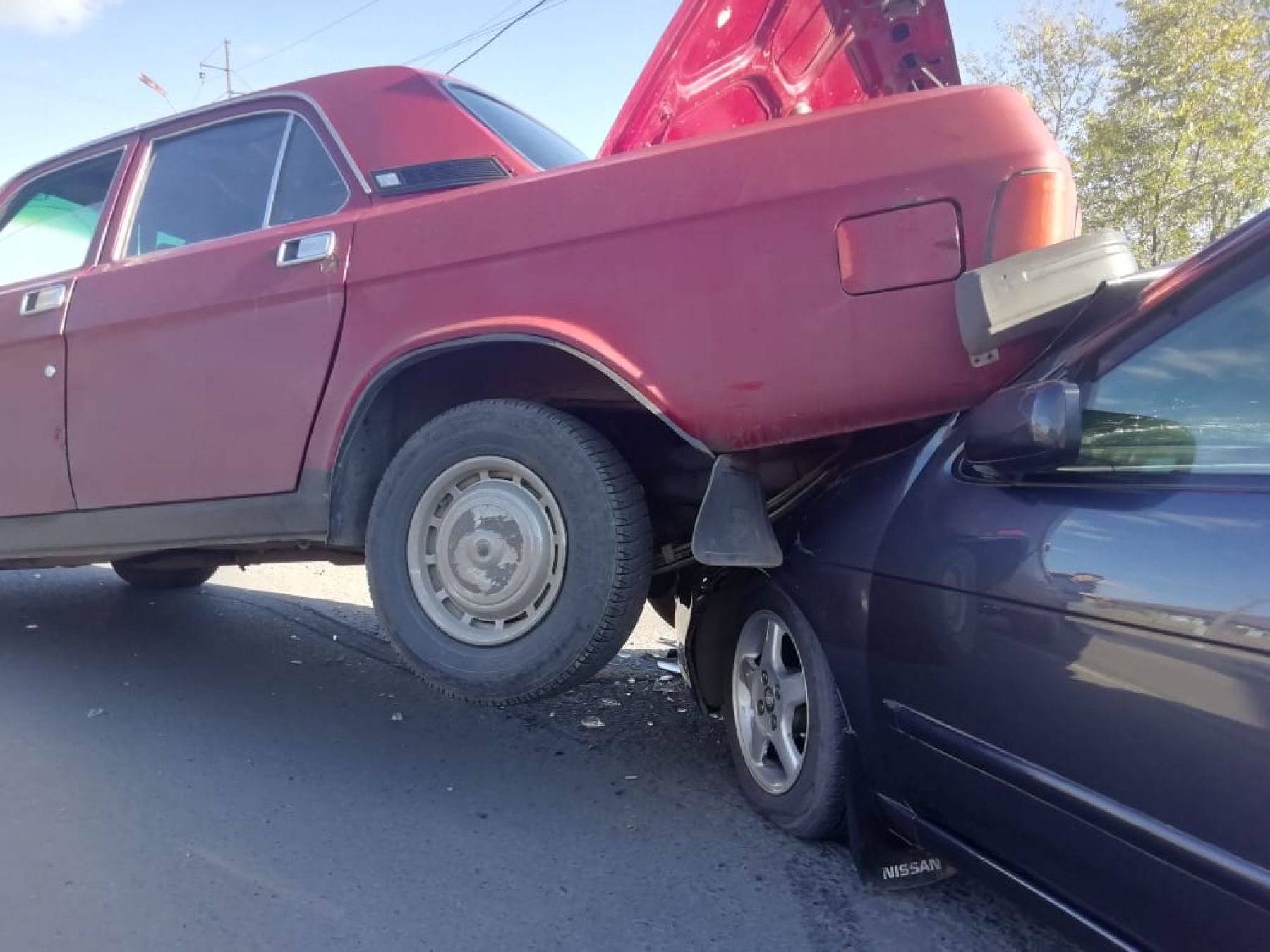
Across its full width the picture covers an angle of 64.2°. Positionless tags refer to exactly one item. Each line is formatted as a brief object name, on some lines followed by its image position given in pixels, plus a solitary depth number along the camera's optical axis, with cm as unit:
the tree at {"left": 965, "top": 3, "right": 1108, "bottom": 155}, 1518
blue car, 155
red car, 245
